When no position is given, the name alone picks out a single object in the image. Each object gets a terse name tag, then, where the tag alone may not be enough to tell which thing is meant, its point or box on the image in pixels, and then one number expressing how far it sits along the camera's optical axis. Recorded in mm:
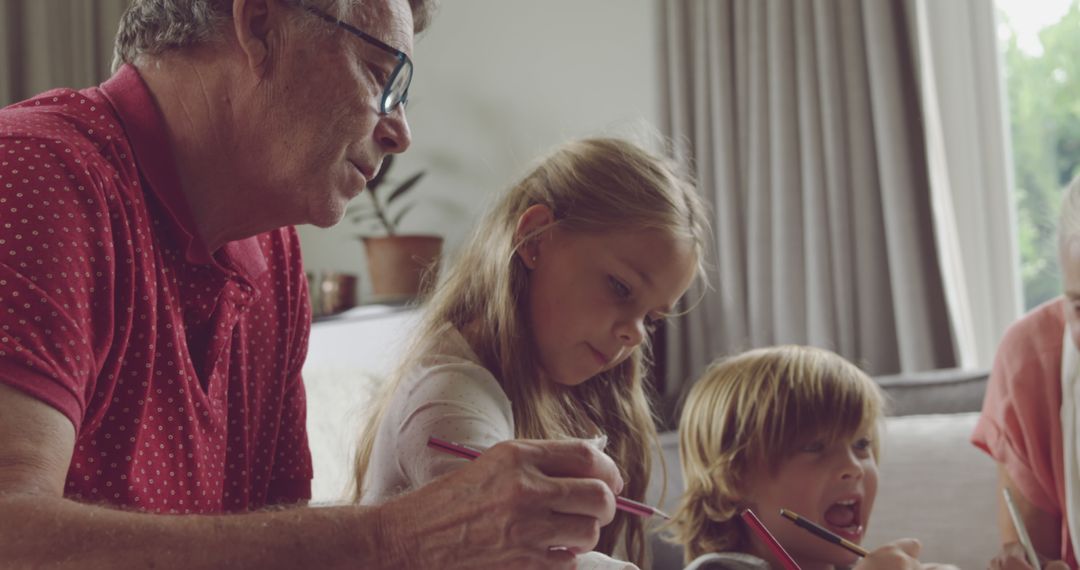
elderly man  824
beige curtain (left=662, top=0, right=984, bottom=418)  2965
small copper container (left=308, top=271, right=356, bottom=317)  4117
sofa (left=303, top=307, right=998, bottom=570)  2082
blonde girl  1312
